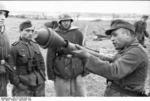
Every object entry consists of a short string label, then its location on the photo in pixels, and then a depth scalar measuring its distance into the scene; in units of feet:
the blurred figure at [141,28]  38.04
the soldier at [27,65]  14.97
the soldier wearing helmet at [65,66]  16.55
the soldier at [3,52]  13.74
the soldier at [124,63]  9.51
